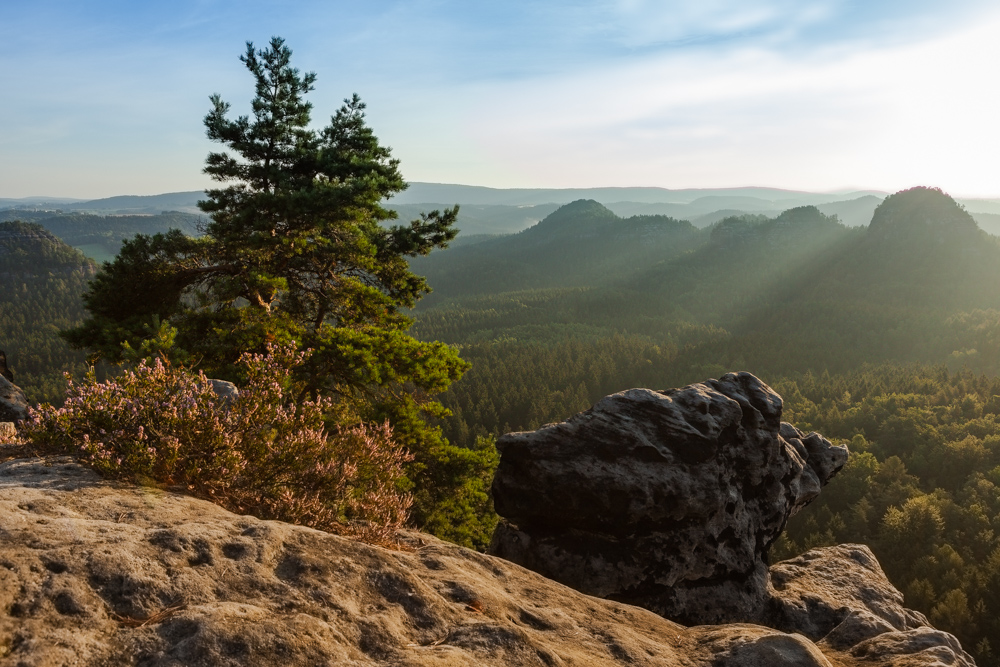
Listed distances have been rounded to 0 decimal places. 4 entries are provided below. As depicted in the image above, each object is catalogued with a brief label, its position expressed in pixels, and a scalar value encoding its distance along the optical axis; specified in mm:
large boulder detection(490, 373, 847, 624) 10562
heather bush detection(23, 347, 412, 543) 6172
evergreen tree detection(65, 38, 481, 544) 17531
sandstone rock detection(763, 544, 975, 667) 6977
